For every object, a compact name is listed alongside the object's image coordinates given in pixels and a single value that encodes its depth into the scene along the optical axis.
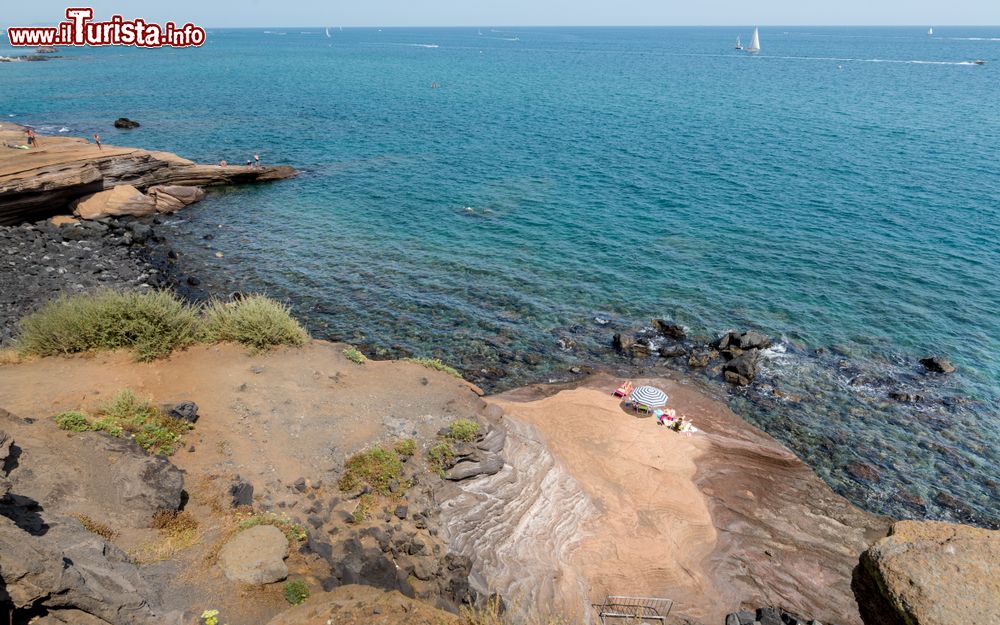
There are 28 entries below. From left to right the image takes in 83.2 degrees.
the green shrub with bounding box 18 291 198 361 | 24.08
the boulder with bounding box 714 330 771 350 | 34.75
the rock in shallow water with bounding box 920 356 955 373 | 32.94
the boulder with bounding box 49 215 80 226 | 44.62
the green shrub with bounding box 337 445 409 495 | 19.34
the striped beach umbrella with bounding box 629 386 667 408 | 28.55
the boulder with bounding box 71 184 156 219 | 47.12
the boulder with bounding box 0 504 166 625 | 10.44
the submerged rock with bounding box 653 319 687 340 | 36.56
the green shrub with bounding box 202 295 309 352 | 26.78
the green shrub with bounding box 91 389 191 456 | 19.04
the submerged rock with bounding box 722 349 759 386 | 32.31
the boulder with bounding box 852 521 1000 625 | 10.78
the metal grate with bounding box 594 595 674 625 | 18.59
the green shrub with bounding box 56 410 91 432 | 18.42
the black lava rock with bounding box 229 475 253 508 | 17.39
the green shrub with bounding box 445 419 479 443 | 22.44
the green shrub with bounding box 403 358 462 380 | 28.70
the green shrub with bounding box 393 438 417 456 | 21.02
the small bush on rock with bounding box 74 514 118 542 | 14.74
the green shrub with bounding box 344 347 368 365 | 27.37
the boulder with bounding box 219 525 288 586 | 14.59
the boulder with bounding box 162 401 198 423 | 20.56
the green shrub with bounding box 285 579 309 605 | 14.34
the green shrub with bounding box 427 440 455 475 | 21.10
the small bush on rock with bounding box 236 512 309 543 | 16.31
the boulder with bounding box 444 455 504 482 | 20.98
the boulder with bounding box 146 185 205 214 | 53.12
